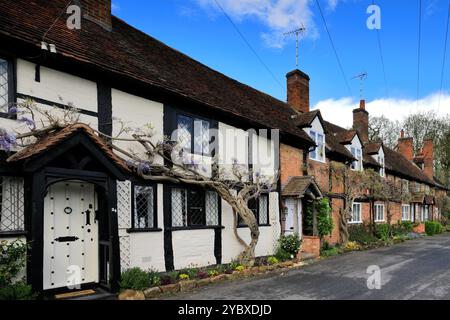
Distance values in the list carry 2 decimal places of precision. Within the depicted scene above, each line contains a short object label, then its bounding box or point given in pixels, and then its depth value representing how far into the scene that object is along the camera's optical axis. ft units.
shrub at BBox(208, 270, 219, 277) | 32.96
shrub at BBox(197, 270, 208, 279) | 32.07
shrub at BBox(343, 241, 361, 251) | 58.30
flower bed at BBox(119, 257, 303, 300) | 26.55
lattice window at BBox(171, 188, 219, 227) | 34.79
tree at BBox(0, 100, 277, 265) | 24.11
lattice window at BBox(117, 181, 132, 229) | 29.53
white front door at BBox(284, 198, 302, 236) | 52.49
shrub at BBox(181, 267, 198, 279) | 31.82
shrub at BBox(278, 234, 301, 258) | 46.26
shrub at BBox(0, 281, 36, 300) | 20.27
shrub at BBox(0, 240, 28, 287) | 21.26
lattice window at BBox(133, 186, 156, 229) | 31.26
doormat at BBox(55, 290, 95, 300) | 24.40
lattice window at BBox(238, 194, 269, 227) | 45.06
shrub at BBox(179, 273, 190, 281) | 30.99
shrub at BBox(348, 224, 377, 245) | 66.12
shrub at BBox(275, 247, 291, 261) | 44.22
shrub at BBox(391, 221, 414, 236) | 83.65
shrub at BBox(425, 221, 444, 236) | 100.10
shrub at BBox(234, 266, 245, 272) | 35.45
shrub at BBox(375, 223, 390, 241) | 73.92
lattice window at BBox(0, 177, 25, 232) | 22.81
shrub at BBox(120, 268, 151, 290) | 26.86
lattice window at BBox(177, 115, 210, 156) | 36.35
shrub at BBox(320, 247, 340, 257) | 51.36
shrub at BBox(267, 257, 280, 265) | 40.87
